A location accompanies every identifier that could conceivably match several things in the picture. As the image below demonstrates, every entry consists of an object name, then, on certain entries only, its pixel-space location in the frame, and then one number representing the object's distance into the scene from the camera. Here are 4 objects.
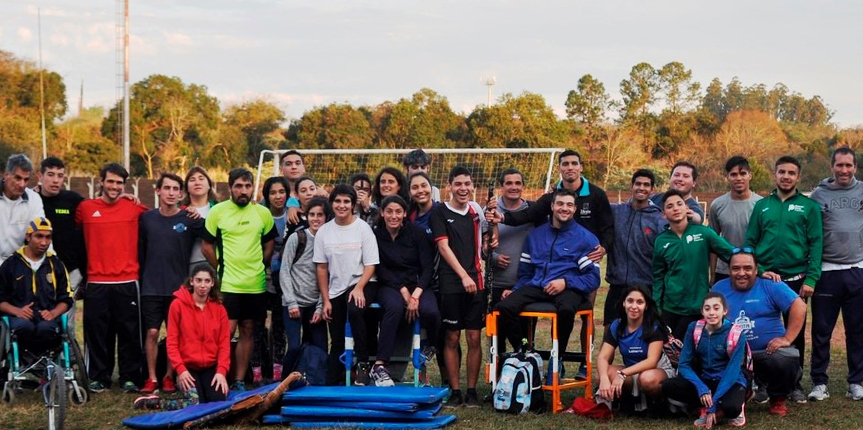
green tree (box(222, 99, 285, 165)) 52.34
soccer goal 20.53
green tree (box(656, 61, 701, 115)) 49.19
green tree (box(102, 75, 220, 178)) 47.16
